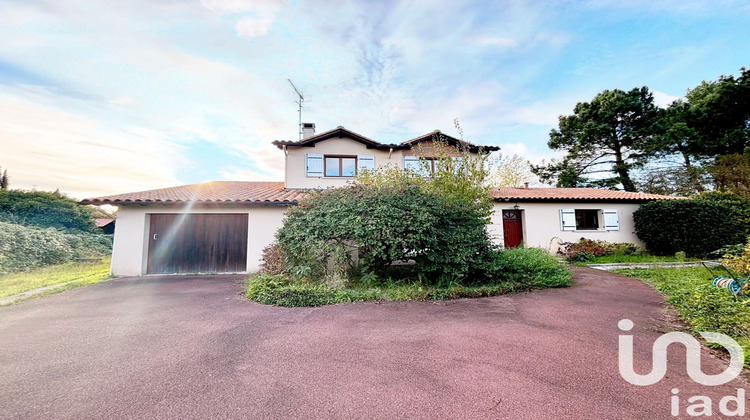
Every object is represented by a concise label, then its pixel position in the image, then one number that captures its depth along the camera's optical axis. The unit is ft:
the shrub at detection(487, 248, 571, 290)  20.93
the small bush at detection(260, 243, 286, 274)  23.83
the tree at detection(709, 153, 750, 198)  48.11
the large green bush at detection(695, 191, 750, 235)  35.63
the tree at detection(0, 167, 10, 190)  64.39
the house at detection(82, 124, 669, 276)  30.50
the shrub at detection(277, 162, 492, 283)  19.65
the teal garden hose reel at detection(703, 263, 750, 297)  13.74
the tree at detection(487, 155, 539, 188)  51.81
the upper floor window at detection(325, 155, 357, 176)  41.75
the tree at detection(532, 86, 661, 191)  67.10
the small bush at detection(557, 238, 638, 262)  35.94
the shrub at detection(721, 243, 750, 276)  14.53
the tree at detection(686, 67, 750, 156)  57.52
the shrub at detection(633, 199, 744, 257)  34.35
